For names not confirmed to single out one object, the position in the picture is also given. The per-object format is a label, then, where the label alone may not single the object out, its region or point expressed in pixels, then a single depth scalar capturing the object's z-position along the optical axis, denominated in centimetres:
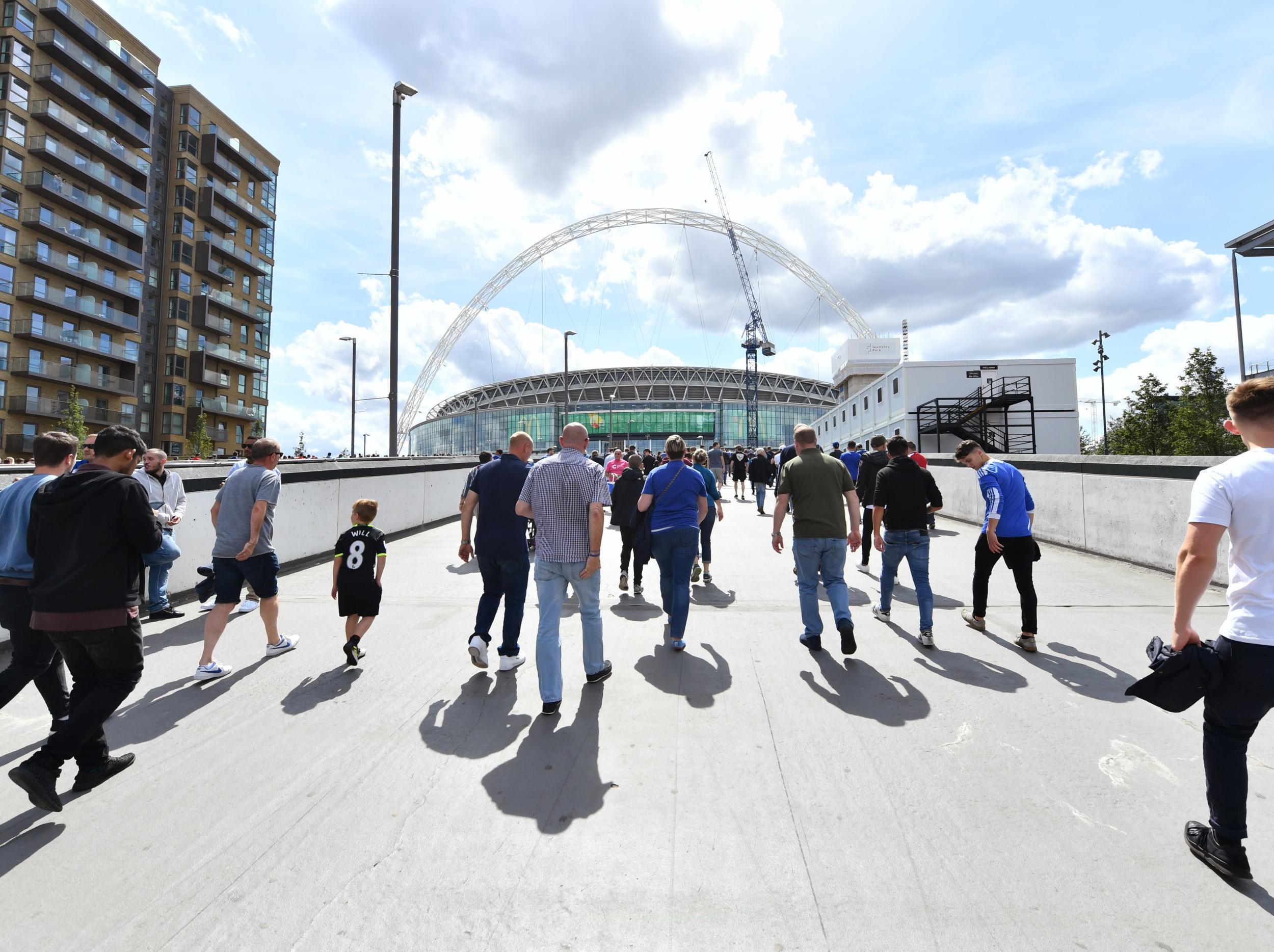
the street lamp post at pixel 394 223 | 1282
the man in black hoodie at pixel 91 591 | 291
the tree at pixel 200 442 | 4488
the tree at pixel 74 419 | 3578
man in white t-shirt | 226
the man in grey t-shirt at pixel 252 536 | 479
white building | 3147
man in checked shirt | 409
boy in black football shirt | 493
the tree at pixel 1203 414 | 2469
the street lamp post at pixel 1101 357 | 5175
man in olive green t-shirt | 508
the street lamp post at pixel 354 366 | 3756
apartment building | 3753
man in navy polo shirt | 468
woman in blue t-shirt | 527
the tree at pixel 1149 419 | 2997
